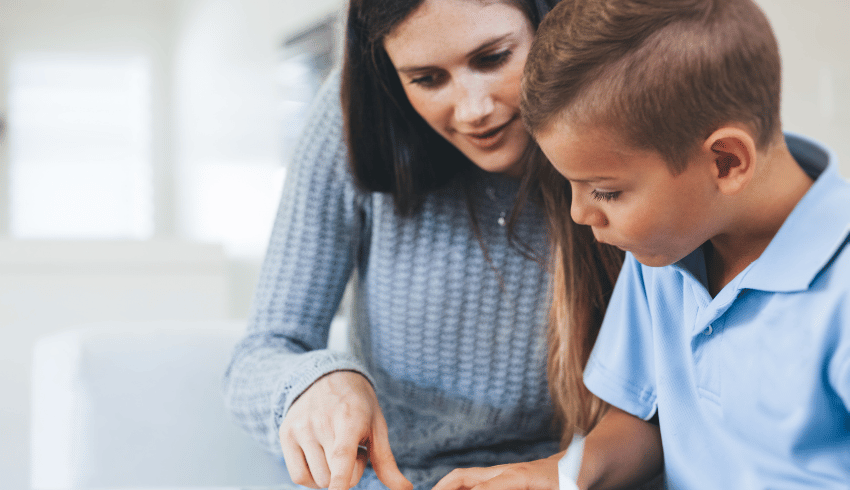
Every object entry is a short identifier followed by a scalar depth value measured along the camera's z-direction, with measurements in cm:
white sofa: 97
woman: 76
